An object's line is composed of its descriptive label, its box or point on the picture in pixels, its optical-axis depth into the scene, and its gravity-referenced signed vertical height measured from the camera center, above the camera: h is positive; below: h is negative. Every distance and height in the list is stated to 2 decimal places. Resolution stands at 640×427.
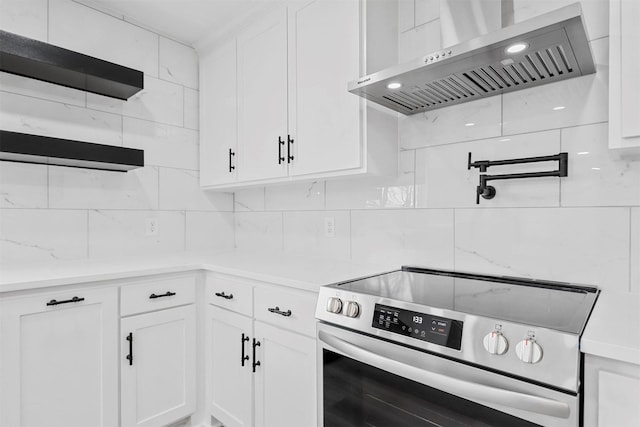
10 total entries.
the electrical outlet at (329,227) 2.09 -0.10
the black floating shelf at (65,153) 1.62 +0.29
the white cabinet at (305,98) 1.60 +0.62
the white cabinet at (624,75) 0.94 +0.37
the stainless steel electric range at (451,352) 0.81 -0.38
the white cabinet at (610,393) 0.74 -0.39
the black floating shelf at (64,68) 1.62 +0.72
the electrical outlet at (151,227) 2.39 -0.11
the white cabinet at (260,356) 1.45 -0.68
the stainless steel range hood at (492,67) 0.99 +0.50
